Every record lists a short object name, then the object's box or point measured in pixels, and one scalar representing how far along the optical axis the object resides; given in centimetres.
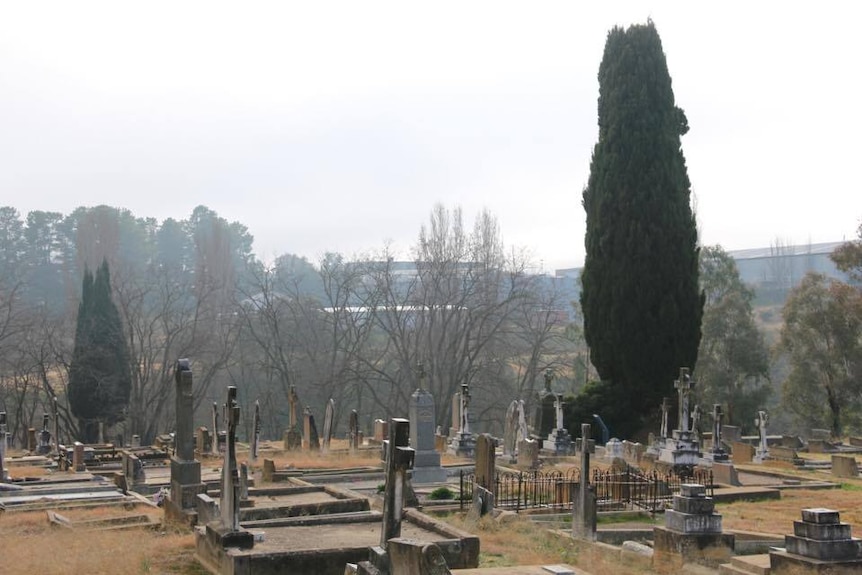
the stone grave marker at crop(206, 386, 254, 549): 1010
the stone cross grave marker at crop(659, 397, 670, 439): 2441
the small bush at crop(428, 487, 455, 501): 1683
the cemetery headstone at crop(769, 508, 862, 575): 965
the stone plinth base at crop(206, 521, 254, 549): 1005
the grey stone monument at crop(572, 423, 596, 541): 1320
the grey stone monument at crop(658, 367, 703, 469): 2292
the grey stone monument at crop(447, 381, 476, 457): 2622
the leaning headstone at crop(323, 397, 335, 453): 2859
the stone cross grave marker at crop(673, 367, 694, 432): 2331
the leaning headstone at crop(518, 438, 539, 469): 2267
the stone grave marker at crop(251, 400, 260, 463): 2609
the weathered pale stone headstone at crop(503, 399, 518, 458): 2544
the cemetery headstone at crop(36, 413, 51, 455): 3155
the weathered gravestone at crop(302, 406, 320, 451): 2891
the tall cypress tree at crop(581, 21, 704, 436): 3138
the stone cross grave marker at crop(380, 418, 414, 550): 789
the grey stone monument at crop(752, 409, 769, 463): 2655
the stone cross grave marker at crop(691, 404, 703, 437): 2470
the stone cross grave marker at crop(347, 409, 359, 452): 2919
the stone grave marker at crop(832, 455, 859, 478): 2239
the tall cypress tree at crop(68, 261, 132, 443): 4053
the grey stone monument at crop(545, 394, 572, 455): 2639
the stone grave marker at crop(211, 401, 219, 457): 2735
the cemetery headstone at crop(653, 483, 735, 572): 1136
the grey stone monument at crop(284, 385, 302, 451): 2942
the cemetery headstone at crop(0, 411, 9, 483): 1990
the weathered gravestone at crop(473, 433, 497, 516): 1539
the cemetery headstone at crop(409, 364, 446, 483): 1991
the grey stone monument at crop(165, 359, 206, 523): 1362
